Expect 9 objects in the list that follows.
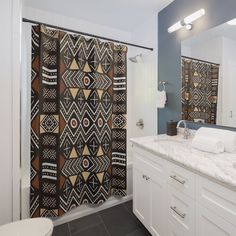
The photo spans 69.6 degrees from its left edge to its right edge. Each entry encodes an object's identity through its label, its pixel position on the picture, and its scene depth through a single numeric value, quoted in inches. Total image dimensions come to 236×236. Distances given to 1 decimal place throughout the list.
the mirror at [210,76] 57.1
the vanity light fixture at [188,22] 61.7
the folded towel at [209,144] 48.9
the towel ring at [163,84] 80.2
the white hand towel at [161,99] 76.5
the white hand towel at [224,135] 50.1
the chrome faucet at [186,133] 67.2
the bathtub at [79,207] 60.7
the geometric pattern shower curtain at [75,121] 61.6
